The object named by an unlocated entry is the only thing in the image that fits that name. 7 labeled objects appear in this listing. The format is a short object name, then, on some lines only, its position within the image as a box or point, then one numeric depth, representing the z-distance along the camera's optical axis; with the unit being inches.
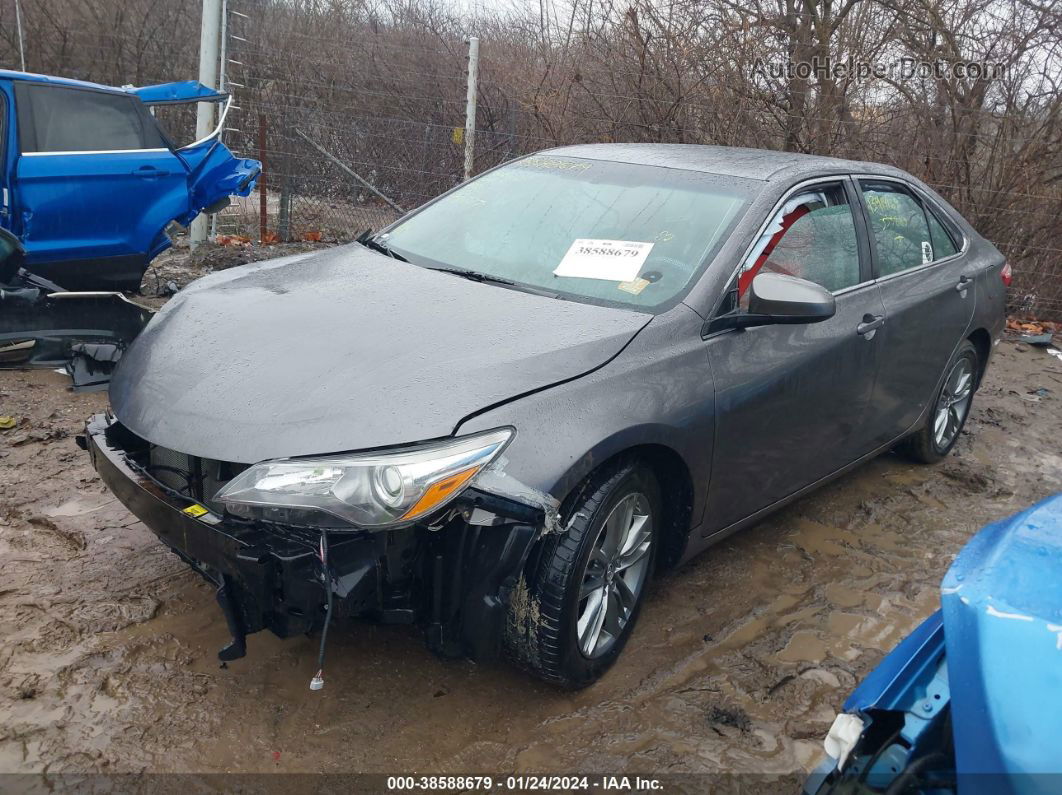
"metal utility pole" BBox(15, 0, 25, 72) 456.8
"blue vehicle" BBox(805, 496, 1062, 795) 58.4
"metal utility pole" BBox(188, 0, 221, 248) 324.5
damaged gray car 92.1
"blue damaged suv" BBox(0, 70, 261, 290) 231.8
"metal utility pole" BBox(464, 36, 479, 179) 358.3
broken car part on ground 184.5
